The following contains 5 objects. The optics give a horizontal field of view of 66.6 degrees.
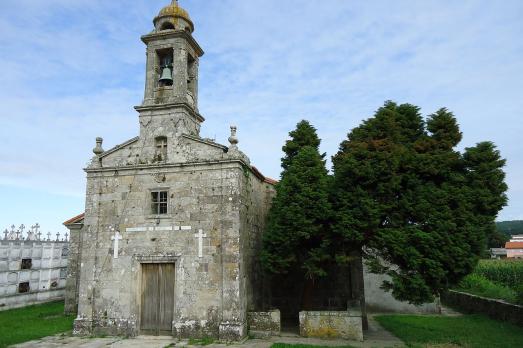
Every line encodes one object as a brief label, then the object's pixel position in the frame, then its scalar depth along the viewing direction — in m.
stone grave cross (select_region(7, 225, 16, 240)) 19.45
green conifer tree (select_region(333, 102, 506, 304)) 10.98
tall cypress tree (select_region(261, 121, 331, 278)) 12.34
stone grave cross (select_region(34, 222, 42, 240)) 21.12
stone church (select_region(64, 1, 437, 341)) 12.51
